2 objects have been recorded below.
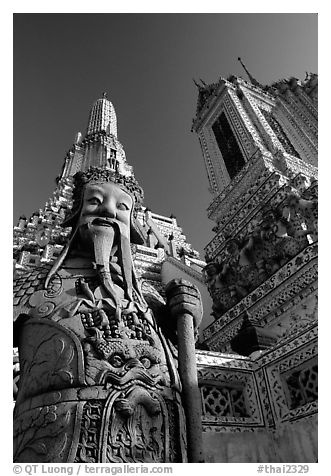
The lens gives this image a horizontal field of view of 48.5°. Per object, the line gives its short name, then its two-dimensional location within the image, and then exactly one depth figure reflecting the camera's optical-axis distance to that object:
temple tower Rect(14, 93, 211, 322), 11.99
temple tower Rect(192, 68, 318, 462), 3.38
